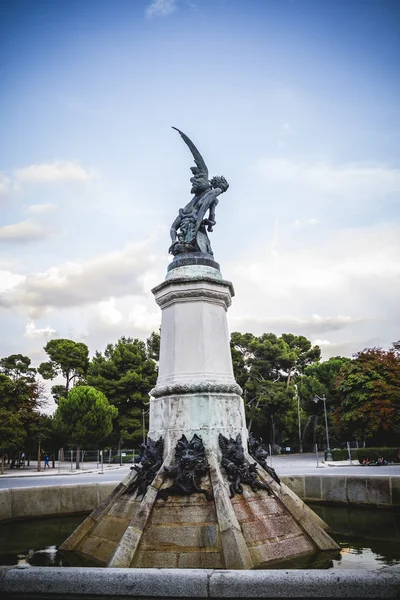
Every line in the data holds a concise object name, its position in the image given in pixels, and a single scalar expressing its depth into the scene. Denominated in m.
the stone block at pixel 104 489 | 11.31
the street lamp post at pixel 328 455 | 39.96
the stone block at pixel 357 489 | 10.80
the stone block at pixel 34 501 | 10.45
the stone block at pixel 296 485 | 11.91
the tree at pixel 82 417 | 39.84
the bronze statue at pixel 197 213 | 9.39
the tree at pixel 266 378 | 52.91
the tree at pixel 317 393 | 54.72
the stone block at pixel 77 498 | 10.98
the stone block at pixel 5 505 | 10.12
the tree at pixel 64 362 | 63.28
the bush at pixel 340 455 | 40.78
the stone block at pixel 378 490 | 10.41
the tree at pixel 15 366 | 53.16
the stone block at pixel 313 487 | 11.67
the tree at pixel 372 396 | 33.84
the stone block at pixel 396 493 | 10.22
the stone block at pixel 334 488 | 11.19
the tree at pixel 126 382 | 50.72
